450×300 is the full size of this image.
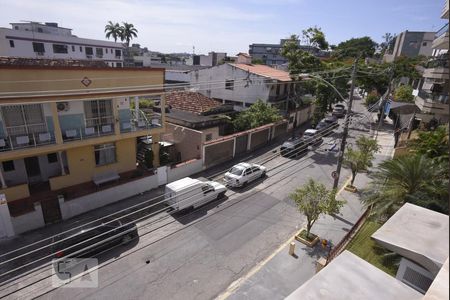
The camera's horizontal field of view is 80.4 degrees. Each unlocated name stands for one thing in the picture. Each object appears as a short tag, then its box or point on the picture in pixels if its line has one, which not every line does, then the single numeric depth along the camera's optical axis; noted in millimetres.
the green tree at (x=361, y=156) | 19234
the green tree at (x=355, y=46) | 82325
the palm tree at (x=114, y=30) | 65312
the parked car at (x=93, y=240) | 12156
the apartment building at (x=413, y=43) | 67625
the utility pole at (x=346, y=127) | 15114
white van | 15916
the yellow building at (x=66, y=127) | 13953
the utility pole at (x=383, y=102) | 31552
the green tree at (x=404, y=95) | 41681
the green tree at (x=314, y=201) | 13344
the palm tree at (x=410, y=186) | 12305
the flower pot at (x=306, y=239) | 13805
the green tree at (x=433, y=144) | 16562
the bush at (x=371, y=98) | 51438
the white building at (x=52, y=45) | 42219
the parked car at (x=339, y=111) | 43375
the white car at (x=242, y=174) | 19344
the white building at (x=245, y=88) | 31984
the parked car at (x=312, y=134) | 29189
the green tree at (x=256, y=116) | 28062
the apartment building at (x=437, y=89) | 24086
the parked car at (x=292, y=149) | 25375
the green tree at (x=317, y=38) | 31141
